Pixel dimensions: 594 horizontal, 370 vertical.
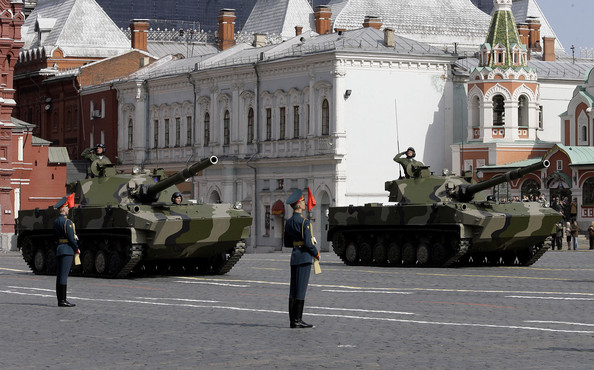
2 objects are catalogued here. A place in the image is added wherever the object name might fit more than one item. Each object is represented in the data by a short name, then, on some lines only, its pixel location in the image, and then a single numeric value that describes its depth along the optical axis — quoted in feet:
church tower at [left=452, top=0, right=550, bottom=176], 214.90
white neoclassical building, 207.00
